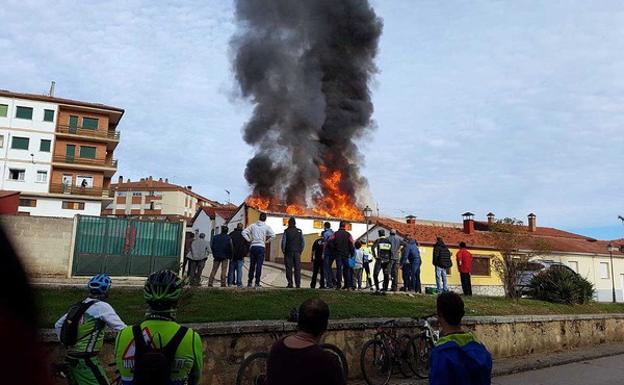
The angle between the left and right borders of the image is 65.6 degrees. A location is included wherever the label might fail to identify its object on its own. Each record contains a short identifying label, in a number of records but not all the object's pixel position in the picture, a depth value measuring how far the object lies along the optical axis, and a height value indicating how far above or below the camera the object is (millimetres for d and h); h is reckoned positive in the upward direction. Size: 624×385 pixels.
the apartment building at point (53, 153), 50188 +11043
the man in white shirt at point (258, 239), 12711 +676
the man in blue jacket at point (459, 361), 3279 -602
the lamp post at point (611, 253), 37097 +1908
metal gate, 17594 +537
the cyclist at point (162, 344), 2896 -518
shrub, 16438 -384
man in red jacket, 15664 +202
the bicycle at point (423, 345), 8703 -1335
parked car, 17000 +25
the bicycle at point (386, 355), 8109 -1460
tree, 16531 +698
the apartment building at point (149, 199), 89062 +11373
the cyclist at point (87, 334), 4152 -650
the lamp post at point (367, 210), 27952 +3385
